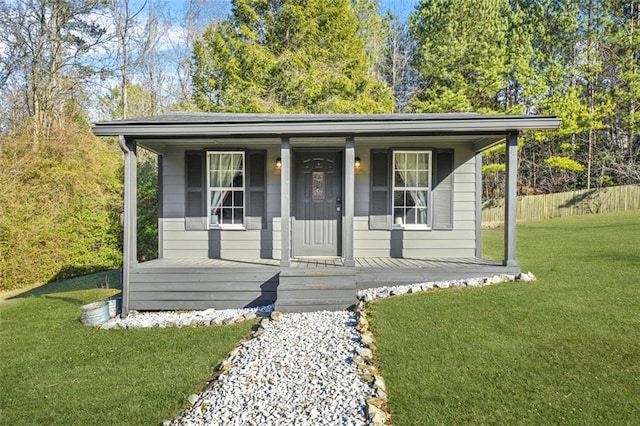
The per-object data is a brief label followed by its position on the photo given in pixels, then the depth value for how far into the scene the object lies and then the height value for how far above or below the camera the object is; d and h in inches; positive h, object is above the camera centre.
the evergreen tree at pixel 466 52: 674.8 +280.2
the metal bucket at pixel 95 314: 183.3 -50.3
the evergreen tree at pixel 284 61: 490.9 +194.3
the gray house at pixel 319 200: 253.0 +6.1
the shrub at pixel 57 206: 296.7 +2.5
